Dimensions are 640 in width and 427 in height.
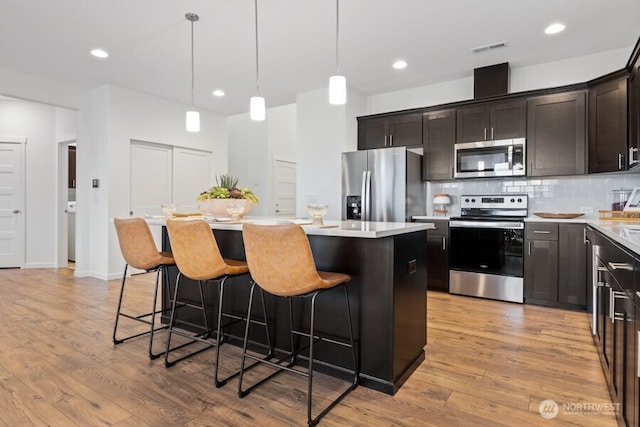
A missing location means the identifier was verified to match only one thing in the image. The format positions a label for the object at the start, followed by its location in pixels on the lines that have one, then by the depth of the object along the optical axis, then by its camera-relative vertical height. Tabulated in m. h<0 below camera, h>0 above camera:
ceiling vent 3.92 +1.81
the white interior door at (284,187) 7.91 +0.57
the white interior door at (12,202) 6.15 +0.16
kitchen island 2.10 -0.53
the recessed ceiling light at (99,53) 4.17 +1.83
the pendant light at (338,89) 2.60 +0.88
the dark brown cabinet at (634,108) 3.09 +0.93
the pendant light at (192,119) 3.43 +0.88
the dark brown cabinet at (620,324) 1.35 -0.50
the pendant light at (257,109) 3.01 +0.86
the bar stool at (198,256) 2.27 -0.27
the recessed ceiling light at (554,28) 3.50 +1.80
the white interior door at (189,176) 6.24 +0.65
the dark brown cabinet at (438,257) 4.46 -0.53
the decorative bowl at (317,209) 2.39 +0.02
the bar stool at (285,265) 1.87 -0.27
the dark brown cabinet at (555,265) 3.71 -0.53
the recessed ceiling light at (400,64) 4.43 +1.83
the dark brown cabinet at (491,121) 4.29 +1.12
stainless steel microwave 4.29 +0.67
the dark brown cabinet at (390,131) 4.99 +1.17
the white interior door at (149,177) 5.62 +0.55
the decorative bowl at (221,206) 2.90 +0.05
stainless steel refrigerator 4.58 +0.37
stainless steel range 4.02 -0.41
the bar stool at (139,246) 2.68 -0.25
